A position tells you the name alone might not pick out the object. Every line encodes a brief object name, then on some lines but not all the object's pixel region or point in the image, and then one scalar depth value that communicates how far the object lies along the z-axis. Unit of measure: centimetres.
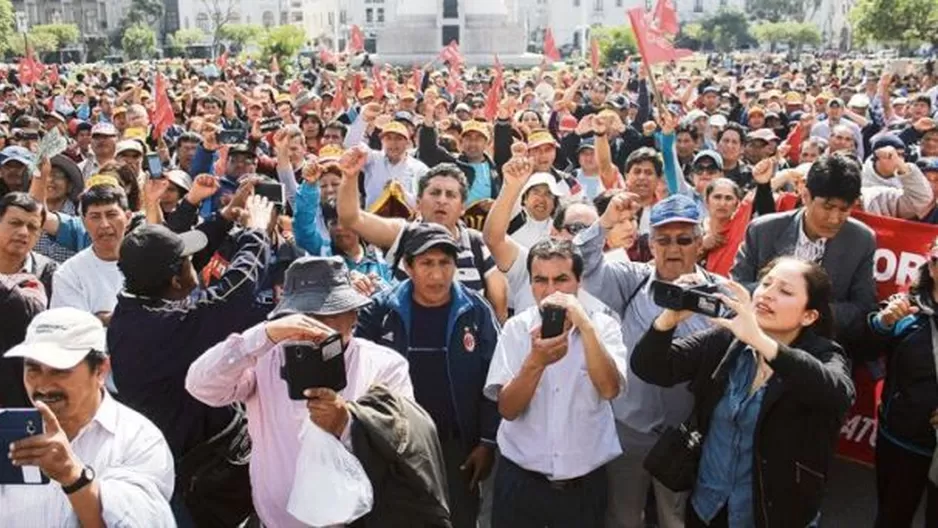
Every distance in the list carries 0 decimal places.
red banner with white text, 468
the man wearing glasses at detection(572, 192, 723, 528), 401
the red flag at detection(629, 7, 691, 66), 992
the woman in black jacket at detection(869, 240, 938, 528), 396
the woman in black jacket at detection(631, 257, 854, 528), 323
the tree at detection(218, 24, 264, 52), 7539
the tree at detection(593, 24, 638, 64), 5297
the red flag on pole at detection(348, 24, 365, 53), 2609
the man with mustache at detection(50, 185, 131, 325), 444
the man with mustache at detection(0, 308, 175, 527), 257
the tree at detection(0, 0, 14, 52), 4719
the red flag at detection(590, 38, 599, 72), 1766
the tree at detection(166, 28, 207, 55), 8091
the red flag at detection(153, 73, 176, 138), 1091
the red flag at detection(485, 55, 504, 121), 1259
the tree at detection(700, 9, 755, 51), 8275
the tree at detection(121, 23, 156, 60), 7038
